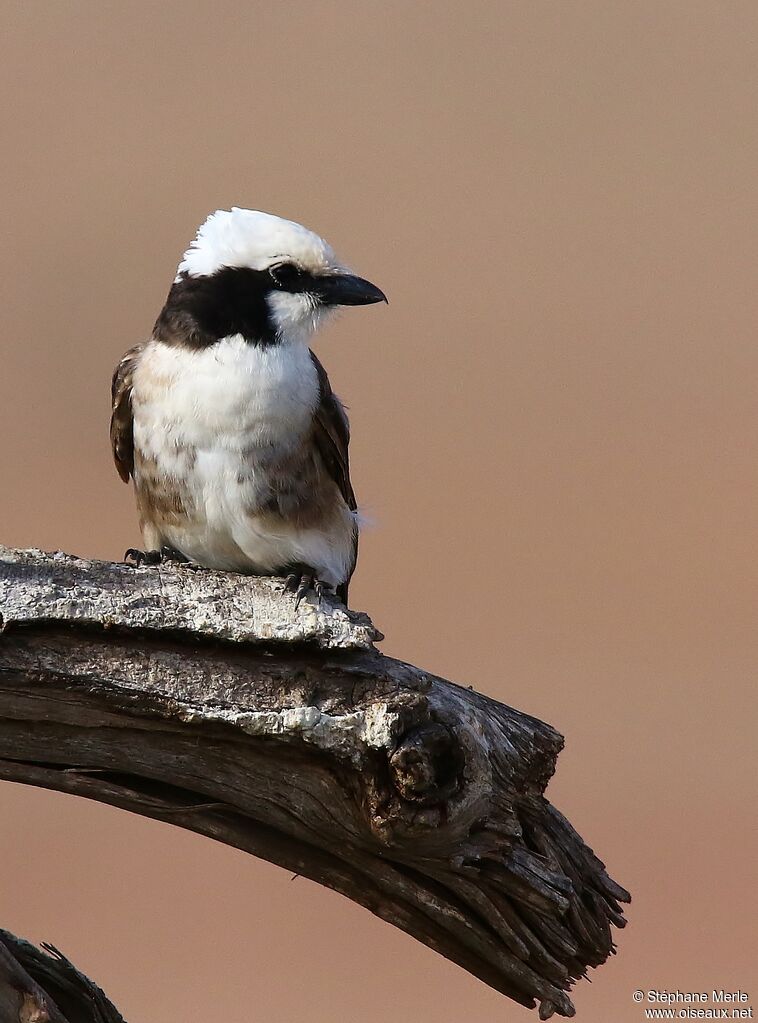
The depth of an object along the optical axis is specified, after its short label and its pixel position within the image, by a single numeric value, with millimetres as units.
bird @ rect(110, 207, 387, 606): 8805
